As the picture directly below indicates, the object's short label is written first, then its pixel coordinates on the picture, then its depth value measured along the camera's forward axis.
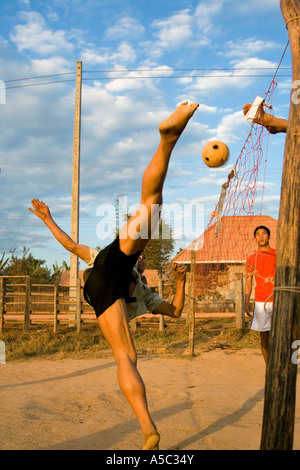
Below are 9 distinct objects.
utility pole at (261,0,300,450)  2.49
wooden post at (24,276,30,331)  13.18
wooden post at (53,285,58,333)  13.00
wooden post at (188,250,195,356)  8.79
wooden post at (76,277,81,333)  12.86
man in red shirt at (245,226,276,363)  5.46
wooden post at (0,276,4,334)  13.06
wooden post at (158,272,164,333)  11.95
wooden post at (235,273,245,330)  11.53
